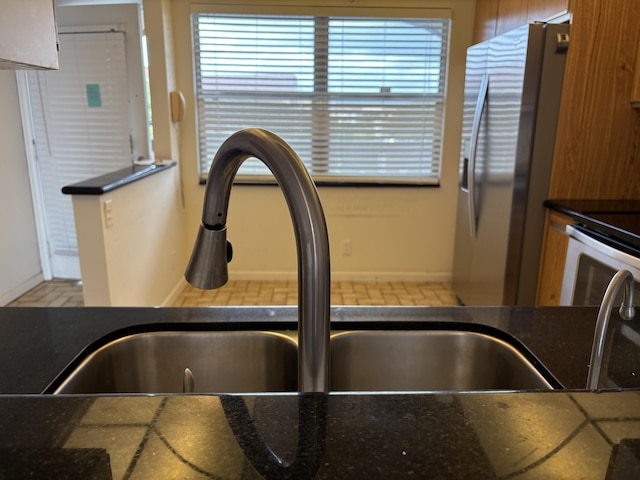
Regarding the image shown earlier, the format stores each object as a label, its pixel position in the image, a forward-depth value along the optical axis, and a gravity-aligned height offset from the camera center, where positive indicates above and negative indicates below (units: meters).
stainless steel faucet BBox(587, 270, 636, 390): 0.72 -0.28
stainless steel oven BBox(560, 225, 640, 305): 1.89 -0.59
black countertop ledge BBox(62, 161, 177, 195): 2.24 -0.33
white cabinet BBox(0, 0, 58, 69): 0.59 +0.09
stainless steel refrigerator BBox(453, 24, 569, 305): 2.43 -0.19
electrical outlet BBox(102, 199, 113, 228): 2.35 -0.47
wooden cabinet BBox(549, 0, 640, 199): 2.34 +0.03
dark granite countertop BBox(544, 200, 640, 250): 1.91 -0.42
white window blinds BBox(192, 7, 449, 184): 3.65 +0.18
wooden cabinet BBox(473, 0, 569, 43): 2.54 +0.57
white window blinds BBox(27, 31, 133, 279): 3.44 -0.03
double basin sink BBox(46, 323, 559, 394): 0.99 -0.48
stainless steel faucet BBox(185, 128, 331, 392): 0.55 -0.14
